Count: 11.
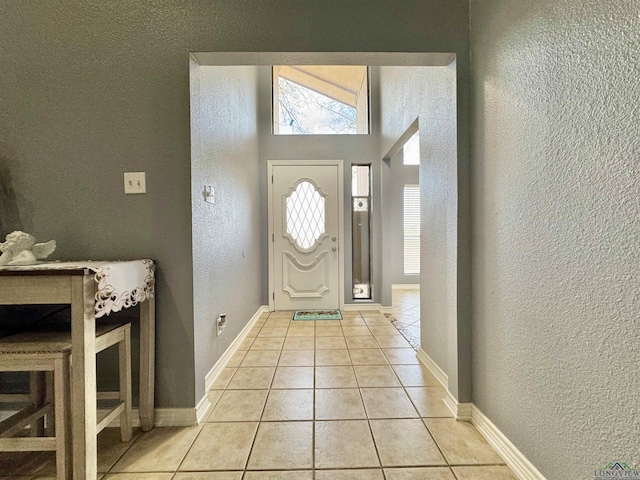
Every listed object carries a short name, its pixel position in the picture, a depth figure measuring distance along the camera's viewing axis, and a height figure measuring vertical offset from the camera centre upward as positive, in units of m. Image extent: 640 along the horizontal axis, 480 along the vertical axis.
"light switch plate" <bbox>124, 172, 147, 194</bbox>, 1.54 +0.28
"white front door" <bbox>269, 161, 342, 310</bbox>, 3.97 +0.00
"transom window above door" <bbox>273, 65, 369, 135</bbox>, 4.09 +1.86
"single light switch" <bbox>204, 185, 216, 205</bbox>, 1.82 +0.26
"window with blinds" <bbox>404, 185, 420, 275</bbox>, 5.84 +0.08
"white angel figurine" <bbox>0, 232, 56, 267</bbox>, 1.26 -0.06
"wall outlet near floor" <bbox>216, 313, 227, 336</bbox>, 2.08 -0.62
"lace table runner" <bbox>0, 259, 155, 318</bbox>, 1.10 -0.18
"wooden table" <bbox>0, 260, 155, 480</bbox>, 1.07 -0.24
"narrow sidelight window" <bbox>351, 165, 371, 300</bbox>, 4.05 +0.22
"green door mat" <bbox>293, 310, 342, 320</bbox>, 3.62 -1.00
